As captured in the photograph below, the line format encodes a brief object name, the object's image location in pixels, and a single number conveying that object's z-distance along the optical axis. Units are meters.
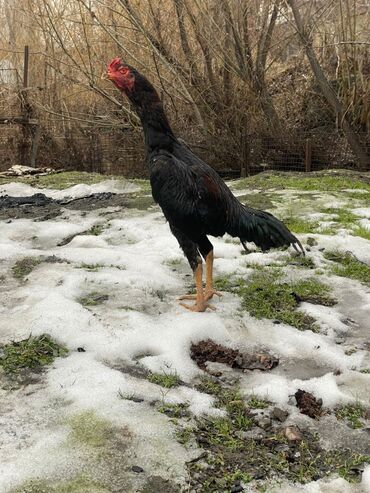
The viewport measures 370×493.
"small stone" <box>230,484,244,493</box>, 2.03
